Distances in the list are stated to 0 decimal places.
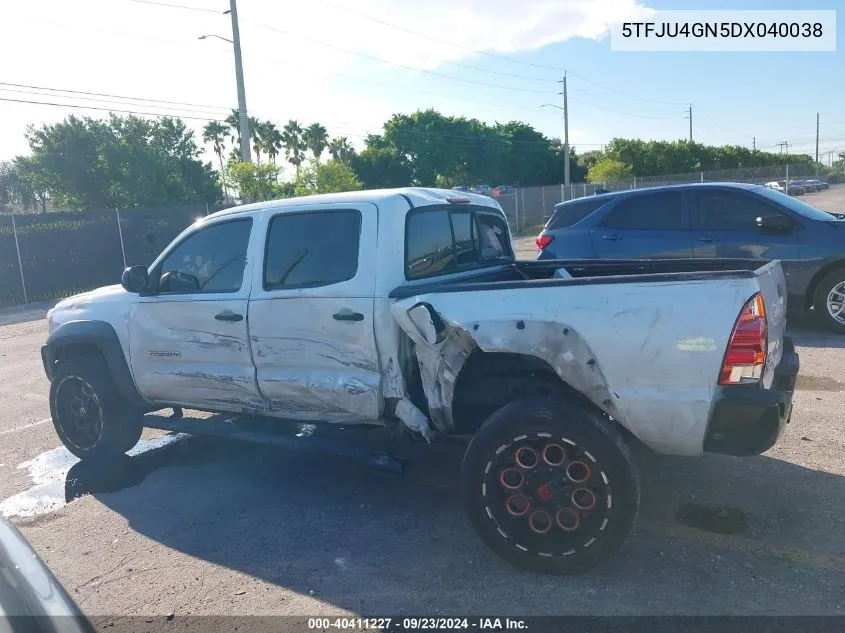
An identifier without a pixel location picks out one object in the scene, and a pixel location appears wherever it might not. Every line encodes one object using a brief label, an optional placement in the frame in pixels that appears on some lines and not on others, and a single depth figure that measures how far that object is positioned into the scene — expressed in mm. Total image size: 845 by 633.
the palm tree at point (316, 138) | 62375
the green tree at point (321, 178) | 26531
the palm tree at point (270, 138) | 61062
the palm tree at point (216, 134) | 61875
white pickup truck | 3307
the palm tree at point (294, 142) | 61656
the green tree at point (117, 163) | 44406
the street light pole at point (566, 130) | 49169
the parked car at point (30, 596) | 1724
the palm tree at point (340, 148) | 61625
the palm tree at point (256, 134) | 58969
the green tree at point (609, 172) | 48281
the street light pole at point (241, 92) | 25328
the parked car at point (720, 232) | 8031
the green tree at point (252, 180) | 24156
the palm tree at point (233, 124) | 50112
